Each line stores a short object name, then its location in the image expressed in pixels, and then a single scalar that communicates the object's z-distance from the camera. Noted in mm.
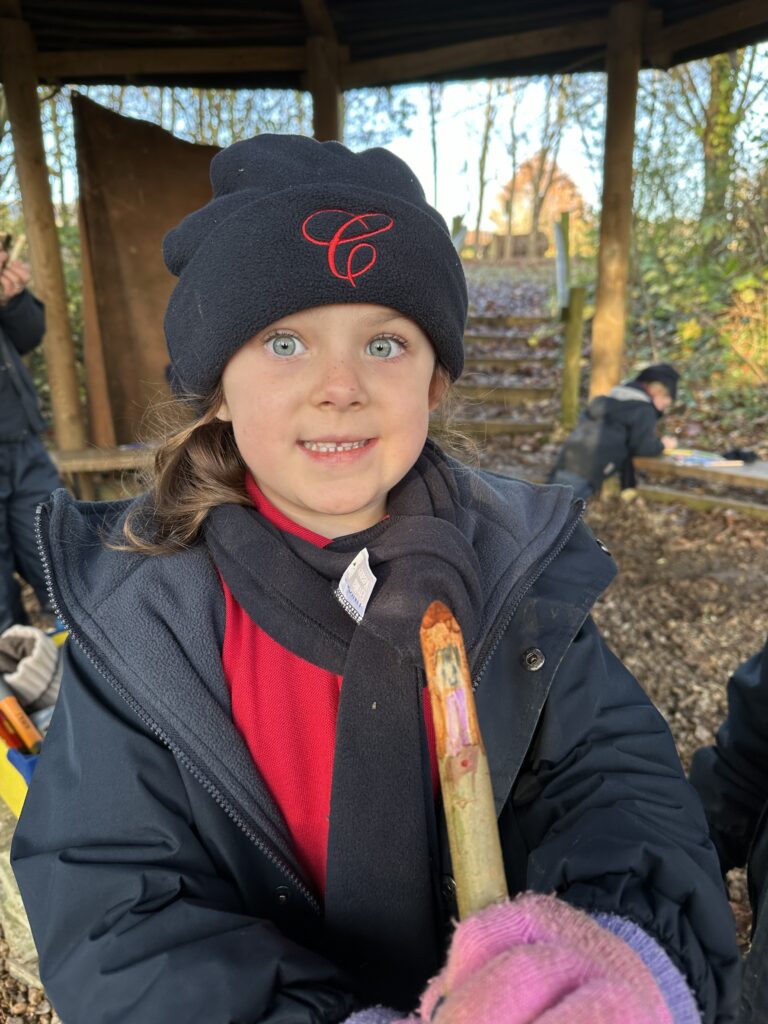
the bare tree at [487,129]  19769
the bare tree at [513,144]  19516
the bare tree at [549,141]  16816
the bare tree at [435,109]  15191
